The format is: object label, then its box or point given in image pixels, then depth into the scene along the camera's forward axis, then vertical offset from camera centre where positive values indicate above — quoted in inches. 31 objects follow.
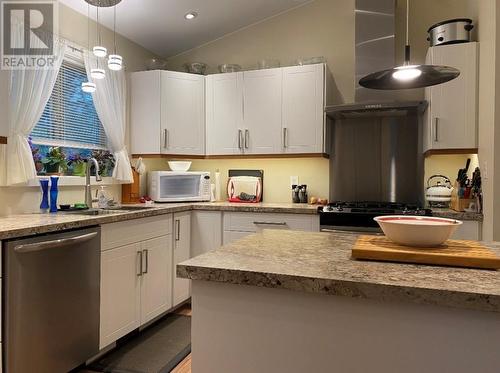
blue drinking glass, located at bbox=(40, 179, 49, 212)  102.4 -3.8
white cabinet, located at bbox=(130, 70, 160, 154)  140.8 +27.4
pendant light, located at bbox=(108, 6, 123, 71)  96.1 +31.9
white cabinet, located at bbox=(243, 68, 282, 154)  137.6 +27.9
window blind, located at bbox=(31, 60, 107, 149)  111.3 +21.3
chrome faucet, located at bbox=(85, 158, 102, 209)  113.5 +0.8
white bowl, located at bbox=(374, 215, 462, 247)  44.9 -5.7
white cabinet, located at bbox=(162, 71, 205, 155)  141.6 +27.6
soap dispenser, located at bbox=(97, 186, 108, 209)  118.6 -5.8
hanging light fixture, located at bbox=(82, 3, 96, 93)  102.4 +26.9
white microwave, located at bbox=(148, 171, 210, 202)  140.6 -1.2
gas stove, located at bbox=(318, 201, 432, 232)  111.3 -9.2
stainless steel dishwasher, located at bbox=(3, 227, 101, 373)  68.4 -24.9
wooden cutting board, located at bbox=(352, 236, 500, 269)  42.3 -8.3
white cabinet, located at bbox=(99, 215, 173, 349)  93.7 -26.8
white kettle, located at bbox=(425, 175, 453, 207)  118.8 -3.2
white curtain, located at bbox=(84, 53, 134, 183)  125.6 +25.7
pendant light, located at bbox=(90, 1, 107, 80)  91.6 +29.6
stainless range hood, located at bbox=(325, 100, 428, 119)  118.6 +25.9
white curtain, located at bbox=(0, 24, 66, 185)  93.0 +17.3
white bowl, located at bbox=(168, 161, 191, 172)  147.7 +6.9
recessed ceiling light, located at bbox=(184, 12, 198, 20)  133.1 +61.7
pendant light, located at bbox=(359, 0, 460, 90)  54.2 +17.3
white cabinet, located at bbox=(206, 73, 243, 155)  142.9 +28.0
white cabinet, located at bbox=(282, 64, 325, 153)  132.3 +27.7
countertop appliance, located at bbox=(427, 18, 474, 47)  109.8 +47.0
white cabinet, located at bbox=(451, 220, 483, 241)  102.9 -12.9
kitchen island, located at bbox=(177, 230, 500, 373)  35.1 -14.0
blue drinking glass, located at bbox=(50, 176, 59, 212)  103.0 -3.2
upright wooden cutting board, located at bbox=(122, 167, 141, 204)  138.1 -3.3
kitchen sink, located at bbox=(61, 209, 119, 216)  102.3 -8.7
